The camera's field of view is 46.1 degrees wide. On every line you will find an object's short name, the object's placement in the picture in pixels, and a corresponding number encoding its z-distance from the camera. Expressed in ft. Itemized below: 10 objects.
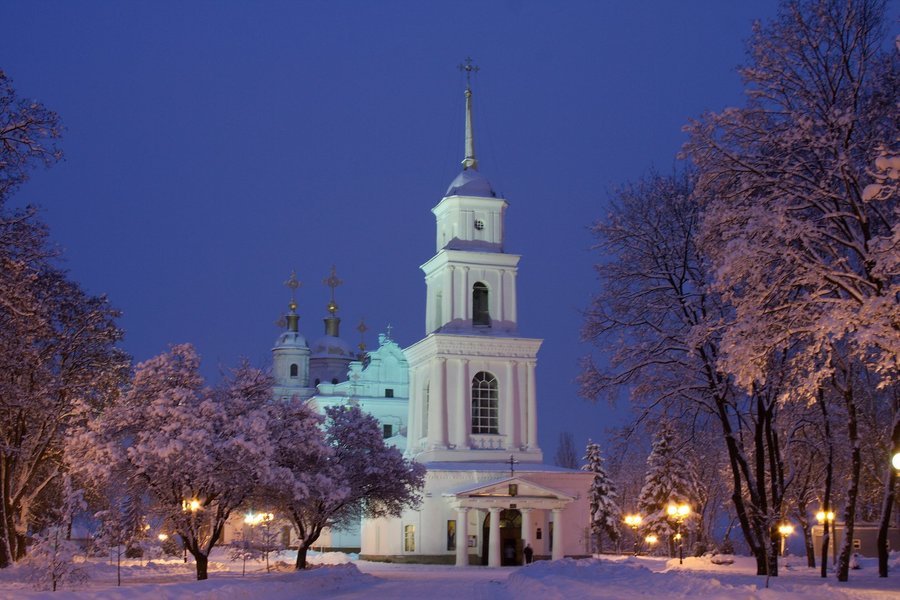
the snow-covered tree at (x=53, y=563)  76.64
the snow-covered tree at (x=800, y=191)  67.97
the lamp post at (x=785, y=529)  209.10
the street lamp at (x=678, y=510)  167.12
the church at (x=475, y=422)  181.16
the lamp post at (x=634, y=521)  241.35
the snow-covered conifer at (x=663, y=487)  240.73
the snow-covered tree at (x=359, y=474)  133.08
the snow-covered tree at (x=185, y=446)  96.02
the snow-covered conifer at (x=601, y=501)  269.23
